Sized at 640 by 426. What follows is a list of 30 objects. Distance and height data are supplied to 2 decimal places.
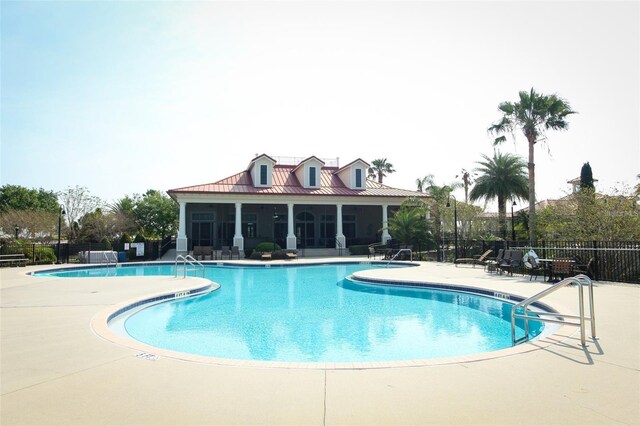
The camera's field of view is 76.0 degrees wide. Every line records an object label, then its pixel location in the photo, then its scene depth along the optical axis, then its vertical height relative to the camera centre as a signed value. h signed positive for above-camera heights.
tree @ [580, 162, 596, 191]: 33.72 +5.01
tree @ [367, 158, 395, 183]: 53.12 +8.78
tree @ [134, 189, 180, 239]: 40.72 +2.17
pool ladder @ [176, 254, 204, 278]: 20.27 -1.59
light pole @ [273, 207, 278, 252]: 28.67 +0.93
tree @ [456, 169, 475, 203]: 46.44 +6.62
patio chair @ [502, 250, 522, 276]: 14.62 -0.93
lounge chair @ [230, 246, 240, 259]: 25.61 -0.91
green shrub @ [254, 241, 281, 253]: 25.82 -0.74
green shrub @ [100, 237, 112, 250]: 24.62 -0.42
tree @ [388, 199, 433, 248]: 24.50 +0.39
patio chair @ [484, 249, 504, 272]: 15.62 -1.12
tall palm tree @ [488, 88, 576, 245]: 21.73 +6.45
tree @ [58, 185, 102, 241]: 33.55 +2.87
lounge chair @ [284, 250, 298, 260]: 24.55 -1.17
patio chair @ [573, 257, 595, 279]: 12.27 -1.04
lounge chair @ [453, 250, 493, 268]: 18.23 -1.18
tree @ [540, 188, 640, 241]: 15.05 +0.61
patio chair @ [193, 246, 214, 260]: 24.53 -0.94
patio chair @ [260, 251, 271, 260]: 24.19 -1.17
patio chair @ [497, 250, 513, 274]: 14.97 -0.99
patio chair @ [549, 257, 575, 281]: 12.11 -0.94
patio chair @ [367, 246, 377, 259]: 25.69 -1.08
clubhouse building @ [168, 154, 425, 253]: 27.89 +2.22
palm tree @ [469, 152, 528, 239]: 32.19 +4.51
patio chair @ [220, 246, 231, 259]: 25.61 -0.97
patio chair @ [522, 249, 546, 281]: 13.16 -0.97
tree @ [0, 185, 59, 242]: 30.50 +1.02
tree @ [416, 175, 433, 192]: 43.86 +6.07
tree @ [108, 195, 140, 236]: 33.42 +2.01
